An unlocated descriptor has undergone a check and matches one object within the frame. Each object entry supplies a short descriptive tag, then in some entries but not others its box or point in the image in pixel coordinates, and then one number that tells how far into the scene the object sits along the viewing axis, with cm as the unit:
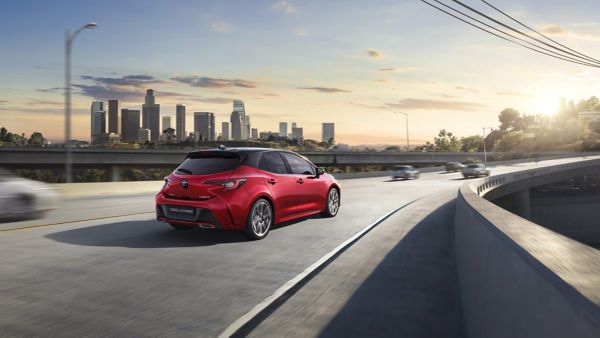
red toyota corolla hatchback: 852
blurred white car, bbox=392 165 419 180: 4128
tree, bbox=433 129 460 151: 19690
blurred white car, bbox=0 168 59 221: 1105
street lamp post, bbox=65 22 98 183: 2541
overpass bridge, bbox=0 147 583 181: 6538
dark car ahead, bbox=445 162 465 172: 5862
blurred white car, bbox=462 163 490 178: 4456
